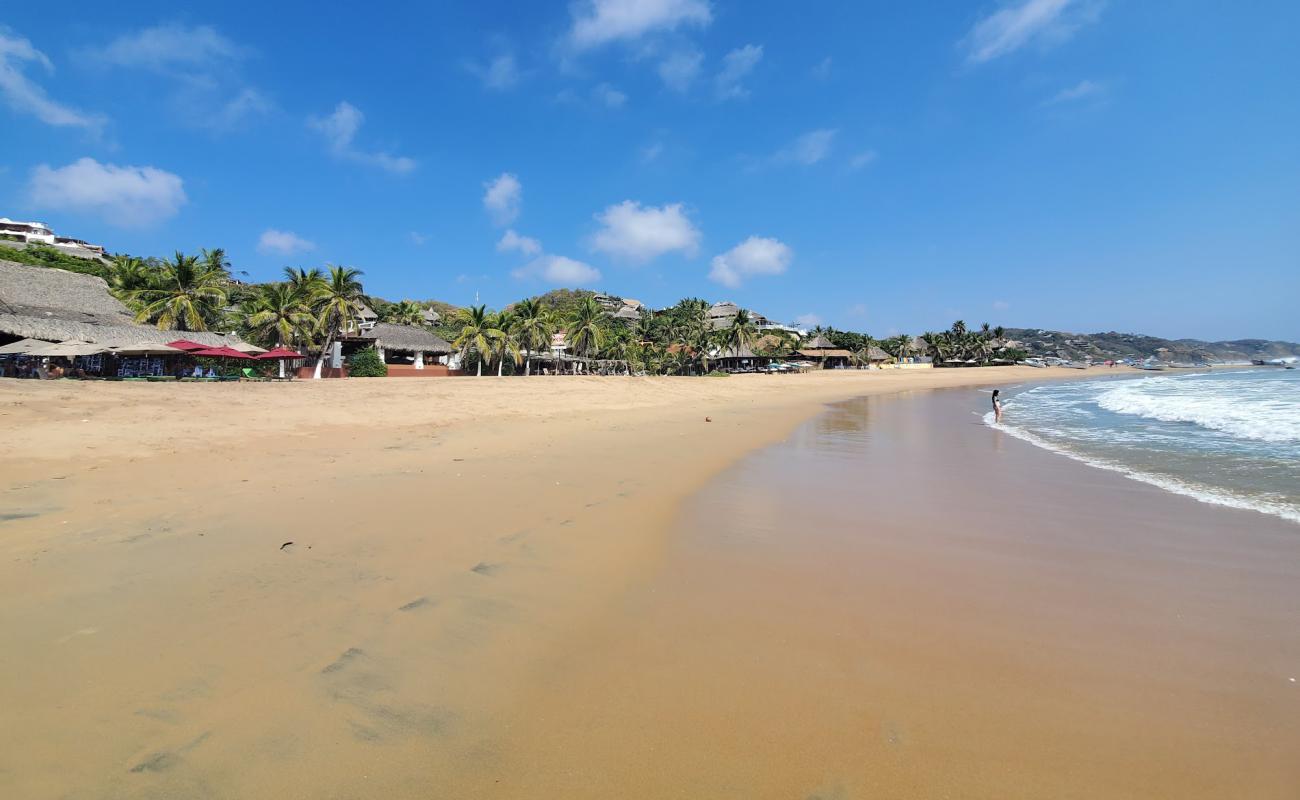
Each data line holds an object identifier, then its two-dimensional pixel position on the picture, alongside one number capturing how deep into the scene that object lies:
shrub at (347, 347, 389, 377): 36.19
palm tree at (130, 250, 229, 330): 33.62
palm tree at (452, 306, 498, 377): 42.04
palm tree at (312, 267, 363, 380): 36.06
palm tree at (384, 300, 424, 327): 66.75
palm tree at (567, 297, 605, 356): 51.28
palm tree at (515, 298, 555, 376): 45.78
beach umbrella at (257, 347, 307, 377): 29.58
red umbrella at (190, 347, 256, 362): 26.40
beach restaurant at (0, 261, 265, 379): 24.27
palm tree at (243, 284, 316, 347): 36.19
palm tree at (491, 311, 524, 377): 43.53
